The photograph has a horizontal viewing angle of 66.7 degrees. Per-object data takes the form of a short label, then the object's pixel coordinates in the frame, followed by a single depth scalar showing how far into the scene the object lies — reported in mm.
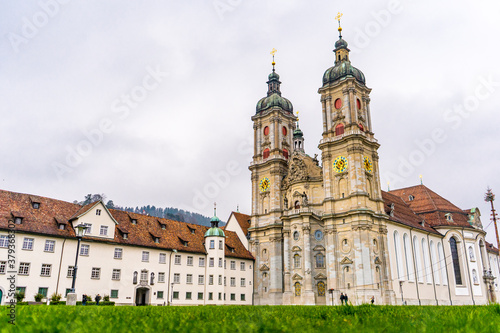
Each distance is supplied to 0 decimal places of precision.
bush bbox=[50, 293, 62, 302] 33900
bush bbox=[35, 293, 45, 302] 36506
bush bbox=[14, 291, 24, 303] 32344
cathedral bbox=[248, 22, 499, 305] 53594
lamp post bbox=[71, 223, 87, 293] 26500
